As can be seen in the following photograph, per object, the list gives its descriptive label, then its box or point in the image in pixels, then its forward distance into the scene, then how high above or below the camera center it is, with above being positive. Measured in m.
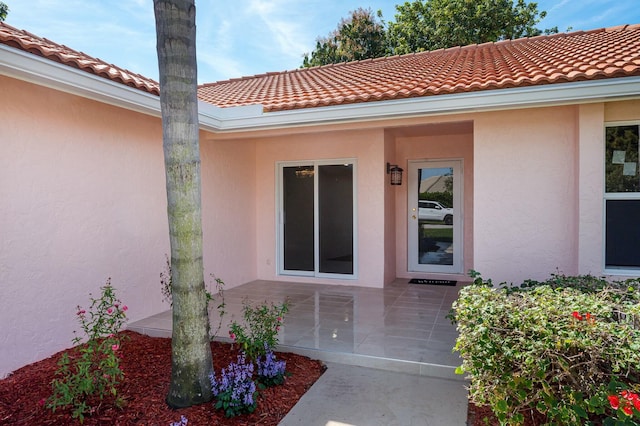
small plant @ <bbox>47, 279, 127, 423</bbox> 3.63 -1.62
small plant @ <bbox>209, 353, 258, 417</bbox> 3.77 -1.71
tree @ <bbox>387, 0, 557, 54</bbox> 21.94 +9.62
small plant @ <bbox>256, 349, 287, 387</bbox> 4.40 -1.76
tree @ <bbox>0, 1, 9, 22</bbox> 13.58 +6.48
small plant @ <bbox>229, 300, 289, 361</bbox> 4.62 -1.49
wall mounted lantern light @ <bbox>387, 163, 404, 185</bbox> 9.66 +0.69
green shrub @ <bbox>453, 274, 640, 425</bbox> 3.03 -1.16
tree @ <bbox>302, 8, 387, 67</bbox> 23.20 +9.26
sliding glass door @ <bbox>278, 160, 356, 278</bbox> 9.55 -0.32
